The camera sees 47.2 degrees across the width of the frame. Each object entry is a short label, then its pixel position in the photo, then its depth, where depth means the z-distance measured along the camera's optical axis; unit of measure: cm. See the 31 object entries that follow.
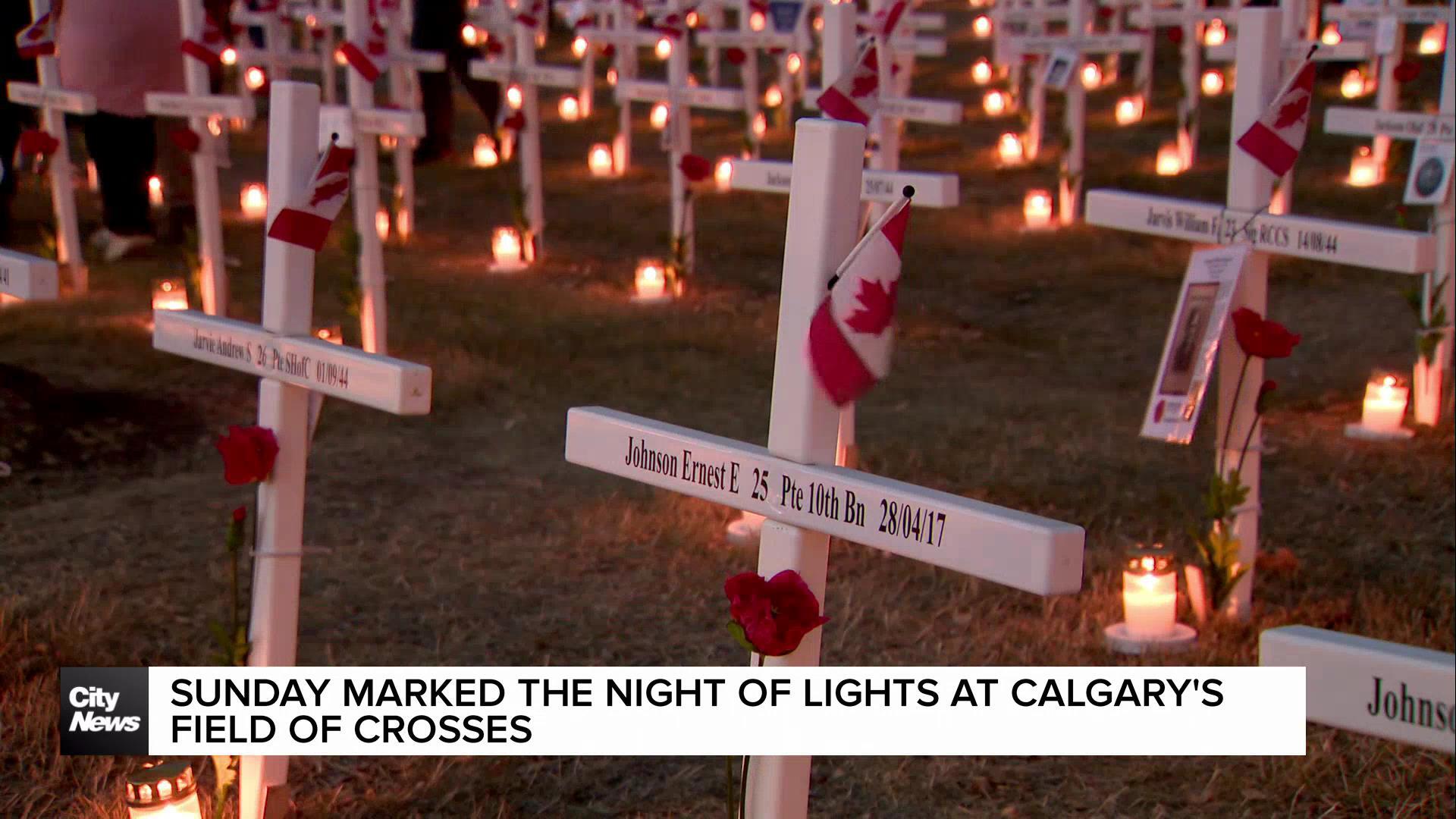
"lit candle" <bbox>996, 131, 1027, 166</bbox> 1429
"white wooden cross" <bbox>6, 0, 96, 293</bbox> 823
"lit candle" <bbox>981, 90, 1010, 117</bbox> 1658
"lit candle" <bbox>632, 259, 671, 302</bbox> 1039
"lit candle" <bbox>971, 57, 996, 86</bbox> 1811
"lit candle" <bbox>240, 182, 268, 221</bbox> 1280
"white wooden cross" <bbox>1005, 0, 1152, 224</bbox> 1198
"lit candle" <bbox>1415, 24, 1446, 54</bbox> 1672
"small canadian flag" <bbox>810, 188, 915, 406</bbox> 278
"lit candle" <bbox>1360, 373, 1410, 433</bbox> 719
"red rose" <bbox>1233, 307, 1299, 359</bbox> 470
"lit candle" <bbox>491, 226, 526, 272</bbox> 1127
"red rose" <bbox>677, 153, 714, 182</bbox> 1003
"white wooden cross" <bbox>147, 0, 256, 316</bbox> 806
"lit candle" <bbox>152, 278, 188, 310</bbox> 899
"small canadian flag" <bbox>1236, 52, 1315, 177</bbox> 478
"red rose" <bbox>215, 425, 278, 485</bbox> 363
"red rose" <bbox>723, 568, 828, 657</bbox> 262
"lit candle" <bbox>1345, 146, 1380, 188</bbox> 1255
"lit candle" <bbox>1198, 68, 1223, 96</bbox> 1684
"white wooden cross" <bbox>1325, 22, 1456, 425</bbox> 686
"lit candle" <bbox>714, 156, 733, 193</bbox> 1366
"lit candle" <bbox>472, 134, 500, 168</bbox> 1534
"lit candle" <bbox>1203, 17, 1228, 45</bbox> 1867
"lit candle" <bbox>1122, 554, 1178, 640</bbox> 488
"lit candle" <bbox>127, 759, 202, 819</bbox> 348
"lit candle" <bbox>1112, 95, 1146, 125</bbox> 1591
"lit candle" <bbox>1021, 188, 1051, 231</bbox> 1229
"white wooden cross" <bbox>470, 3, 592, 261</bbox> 1083
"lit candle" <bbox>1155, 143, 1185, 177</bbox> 1327
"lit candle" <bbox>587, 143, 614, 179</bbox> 1496
